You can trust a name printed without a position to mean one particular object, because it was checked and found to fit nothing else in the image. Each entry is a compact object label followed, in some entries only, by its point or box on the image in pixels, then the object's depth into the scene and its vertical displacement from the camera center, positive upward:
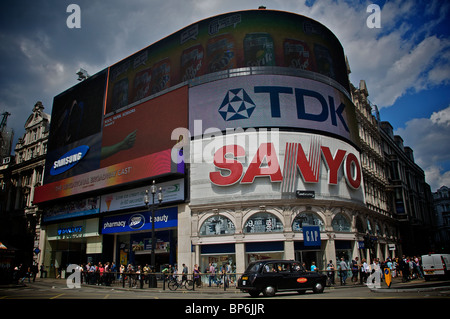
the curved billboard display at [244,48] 34.66 +21.04
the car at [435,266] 22.70 -1.15
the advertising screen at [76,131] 42.56 +16.17
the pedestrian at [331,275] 23.66 -1.65
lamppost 23.97 +3.43
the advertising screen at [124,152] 33.99 +11.52
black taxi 16.48 -1.29
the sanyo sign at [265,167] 29.98 +7.37
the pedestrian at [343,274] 23.81 -1.64
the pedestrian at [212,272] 26.79 -1.44
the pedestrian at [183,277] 24.26 -1.61
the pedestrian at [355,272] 25.78 -1.61
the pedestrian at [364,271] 24.83 -1.53
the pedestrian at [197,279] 24.75 -1.79
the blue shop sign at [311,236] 29.04 +1.25
